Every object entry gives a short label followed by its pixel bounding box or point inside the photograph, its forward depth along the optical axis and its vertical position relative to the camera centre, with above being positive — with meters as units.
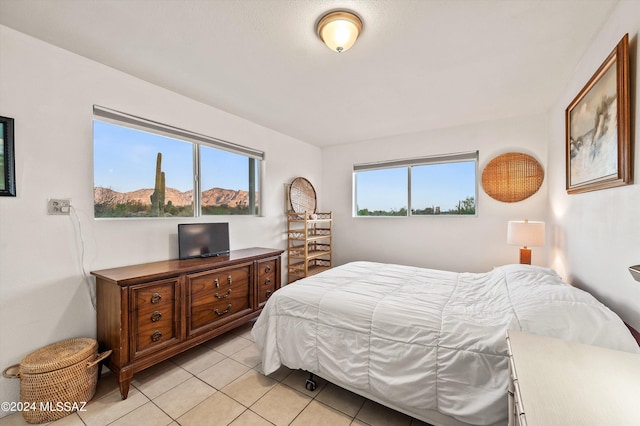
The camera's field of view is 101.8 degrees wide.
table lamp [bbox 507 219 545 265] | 2.57 -0.25
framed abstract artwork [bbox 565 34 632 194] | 1.31 +0.49
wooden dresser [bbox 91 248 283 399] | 1.80 -0.76
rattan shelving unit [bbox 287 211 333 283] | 3.78 -0.53
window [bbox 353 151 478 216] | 3.52 +0.36
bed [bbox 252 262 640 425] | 1.27 -0.70
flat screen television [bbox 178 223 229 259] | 2.49 -0.28
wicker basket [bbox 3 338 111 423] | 1.57 -1.04
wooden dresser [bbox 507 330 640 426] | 0.68 -0.54
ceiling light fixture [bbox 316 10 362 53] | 1.50 +1.10
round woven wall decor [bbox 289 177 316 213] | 3.94 +0.25
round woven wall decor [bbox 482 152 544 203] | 3.07 +0.40
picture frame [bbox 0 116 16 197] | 1.65 +0.35
